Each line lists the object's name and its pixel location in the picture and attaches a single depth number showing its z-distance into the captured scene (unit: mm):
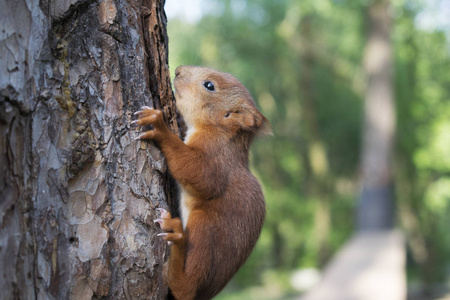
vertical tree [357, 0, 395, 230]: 3120
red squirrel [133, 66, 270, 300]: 1210
